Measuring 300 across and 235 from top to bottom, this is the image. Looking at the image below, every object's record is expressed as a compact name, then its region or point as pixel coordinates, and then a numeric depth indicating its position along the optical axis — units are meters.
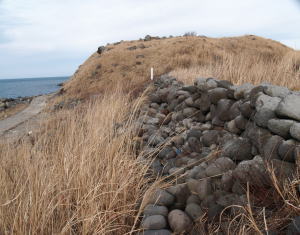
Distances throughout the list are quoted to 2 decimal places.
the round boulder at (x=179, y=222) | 2.38
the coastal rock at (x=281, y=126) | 2.38
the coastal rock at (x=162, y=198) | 2.69
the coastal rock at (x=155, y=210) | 2.55
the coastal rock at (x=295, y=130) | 2.20
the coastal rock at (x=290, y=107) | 2.38
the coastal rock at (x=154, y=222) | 2.38
